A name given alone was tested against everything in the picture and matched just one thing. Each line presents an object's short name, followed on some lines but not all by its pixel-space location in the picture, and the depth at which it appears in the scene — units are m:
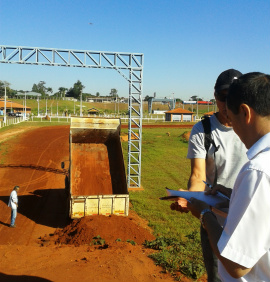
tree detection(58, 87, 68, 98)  133.40
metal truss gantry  14.98
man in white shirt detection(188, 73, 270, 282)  1.55
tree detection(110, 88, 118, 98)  155.43
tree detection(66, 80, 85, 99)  138.00
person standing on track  11.41
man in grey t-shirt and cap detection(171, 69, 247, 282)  3.23
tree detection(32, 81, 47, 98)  164.25
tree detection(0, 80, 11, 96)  115.69
